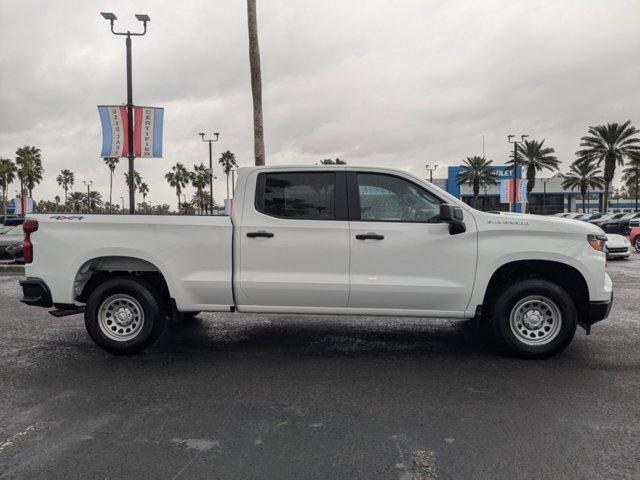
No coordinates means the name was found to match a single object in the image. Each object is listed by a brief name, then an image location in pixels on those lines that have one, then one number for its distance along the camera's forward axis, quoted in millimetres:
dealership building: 67750
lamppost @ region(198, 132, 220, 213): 35606
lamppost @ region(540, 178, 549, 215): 68262
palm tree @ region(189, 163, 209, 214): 78531
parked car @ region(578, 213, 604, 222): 36397
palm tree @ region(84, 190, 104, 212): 140450
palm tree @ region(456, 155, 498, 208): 60562
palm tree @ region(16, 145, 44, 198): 64062
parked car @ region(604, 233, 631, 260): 14938
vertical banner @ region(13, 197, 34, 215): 39878
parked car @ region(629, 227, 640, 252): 18797
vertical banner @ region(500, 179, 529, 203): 36750
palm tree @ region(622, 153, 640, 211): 45156
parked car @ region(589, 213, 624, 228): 30894
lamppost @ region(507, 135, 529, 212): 36531
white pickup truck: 5062
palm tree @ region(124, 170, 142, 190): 109088
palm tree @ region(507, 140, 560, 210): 52906
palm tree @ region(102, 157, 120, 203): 80875
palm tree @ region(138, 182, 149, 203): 118969
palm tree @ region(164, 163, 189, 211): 90188
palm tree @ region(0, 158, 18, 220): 63281
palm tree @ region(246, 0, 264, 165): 14852
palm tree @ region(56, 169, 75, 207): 107562
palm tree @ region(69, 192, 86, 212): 131625
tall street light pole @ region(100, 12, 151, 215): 14102
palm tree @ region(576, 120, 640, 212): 45000
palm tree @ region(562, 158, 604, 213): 56812
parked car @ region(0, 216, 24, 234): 22381
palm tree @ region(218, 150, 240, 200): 72750
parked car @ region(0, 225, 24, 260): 15156
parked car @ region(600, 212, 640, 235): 29912
